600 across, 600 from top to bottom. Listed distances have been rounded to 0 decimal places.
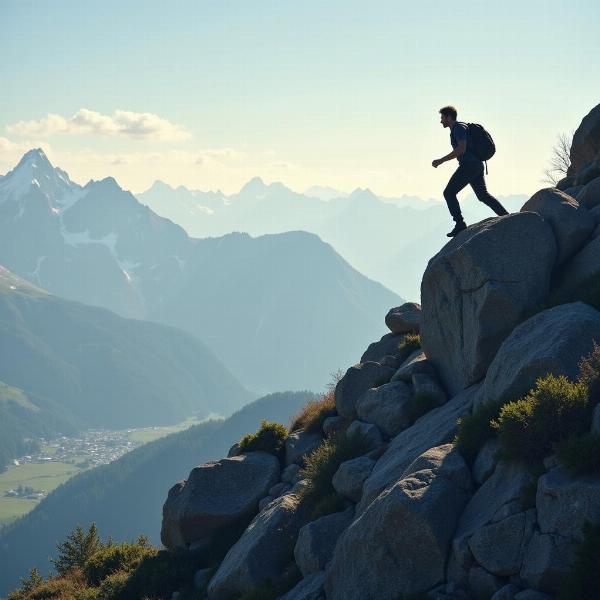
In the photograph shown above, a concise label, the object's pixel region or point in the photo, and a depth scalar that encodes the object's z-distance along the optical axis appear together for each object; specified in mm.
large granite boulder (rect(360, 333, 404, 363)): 30891
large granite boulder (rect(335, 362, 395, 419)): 27134
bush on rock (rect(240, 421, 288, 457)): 28688
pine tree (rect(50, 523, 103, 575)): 34312
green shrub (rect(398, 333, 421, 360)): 27783
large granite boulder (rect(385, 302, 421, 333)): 30755
